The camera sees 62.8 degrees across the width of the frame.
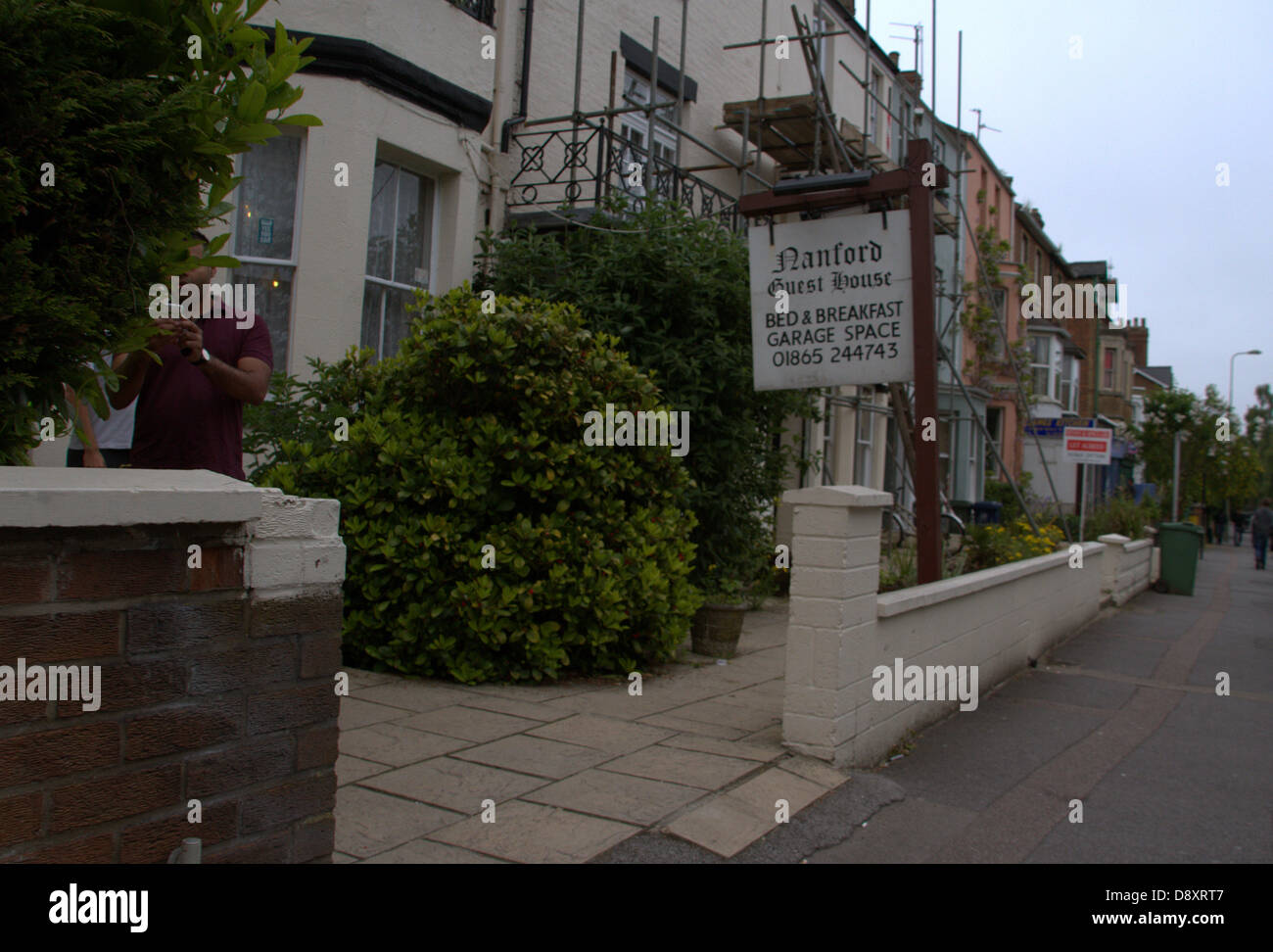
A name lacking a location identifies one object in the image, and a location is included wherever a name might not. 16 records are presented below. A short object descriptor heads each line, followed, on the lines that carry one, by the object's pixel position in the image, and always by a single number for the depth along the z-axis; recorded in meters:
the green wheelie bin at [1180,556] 18.16
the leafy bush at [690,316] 8.73
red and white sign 17.23
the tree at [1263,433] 81.75
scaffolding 9.66
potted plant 7.65
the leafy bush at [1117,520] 18.23
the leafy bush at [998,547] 10.19
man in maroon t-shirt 4.37
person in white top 5.52
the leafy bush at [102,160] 2.25
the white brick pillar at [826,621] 5.05
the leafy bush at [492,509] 6.07
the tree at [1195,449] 40.34
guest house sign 6.74
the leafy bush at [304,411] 6.68
